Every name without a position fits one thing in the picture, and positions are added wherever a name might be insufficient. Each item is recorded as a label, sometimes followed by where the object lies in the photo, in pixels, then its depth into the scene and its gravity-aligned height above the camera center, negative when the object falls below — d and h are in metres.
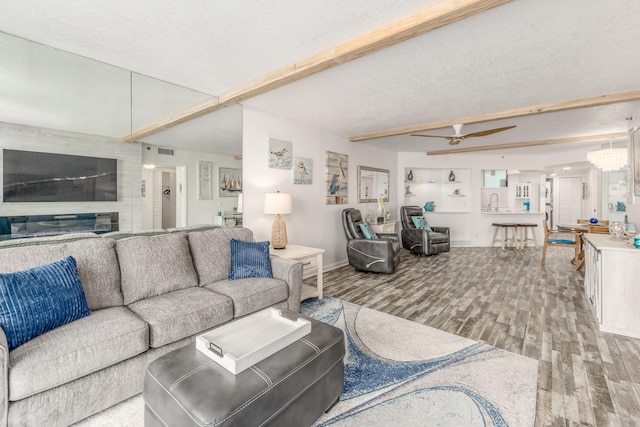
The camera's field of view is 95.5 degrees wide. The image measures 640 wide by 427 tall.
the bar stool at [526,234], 7.14 -0.66
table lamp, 3.64 -0.05
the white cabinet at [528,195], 7.59 +0.35
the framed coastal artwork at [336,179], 5.04 +0.52
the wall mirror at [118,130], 2.21 +0.71
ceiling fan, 4.06 +1.07
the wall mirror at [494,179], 7.60 +0.76
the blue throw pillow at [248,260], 2.79 -0.53
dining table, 4.53 -0.38
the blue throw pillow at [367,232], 5.13 -0.44
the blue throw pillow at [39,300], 1.53 -0.54
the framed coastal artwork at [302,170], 4.43 +0.58
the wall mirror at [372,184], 6.01 +0.52
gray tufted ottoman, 1.18 -0.80
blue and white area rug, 1.66 -1.17
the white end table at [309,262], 3.45 -0.67
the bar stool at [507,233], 7.07 -0.62
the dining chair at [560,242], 5.03 -0.59
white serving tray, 1.38 -0.72
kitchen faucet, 7.90 +0.14
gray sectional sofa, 1.44 -0.73
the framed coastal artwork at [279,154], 4.02 +0.75
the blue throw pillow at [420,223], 6.64 -0.35
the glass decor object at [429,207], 7.66 +0.02
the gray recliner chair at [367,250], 4.61 -0.70
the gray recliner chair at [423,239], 6.04 -0.67
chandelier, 4.13 +0.73
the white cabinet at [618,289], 2.61 -0.74
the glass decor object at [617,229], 3.15 -0.23
